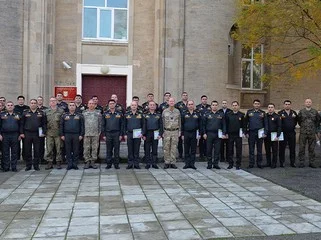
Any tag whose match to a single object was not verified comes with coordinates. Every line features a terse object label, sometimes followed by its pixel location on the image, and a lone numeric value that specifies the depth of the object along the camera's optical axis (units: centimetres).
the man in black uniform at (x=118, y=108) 1117
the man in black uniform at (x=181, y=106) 1225
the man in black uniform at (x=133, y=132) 1101
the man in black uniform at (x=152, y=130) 1108
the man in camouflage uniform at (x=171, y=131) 1116
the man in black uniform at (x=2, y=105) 1085
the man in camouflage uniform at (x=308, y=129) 1162
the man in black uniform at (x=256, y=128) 1136
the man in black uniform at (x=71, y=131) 1078
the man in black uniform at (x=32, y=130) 1063
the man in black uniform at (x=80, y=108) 1155
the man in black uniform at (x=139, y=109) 1122
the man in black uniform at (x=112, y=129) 1100
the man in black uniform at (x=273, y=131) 1147
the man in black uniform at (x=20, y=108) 1118
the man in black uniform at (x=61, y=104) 1158
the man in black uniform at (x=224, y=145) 1163
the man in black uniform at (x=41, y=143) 1112
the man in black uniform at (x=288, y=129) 1166
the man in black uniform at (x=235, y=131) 1118
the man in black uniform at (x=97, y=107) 1139
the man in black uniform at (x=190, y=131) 1120
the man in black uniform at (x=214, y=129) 1111
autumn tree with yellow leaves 1201
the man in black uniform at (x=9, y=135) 1052
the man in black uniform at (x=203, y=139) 1239
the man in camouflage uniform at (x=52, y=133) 1098
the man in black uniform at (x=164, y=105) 1205
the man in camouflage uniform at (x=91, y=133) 1102
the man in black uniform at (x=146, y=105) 1148
